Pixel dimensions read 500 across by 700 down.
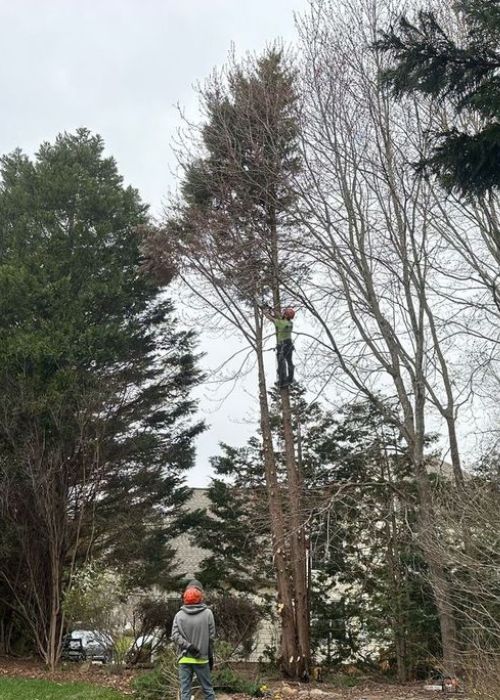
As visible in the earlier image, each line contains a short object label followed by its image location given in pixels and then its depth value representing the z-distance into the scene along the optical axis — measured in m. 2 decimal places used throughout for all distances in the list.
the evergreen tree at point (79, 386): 14.98
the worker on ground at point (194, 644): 7.62
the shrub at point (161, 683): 9.63
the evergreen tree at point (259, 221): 14.52
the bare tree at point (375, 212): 13.47
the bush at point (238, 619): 17.61
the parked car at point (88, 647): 15.09
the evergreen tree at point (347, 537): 15.27
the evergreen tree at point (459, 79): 7.01
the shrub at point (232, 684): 10.07
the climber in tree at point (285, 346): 13.72
